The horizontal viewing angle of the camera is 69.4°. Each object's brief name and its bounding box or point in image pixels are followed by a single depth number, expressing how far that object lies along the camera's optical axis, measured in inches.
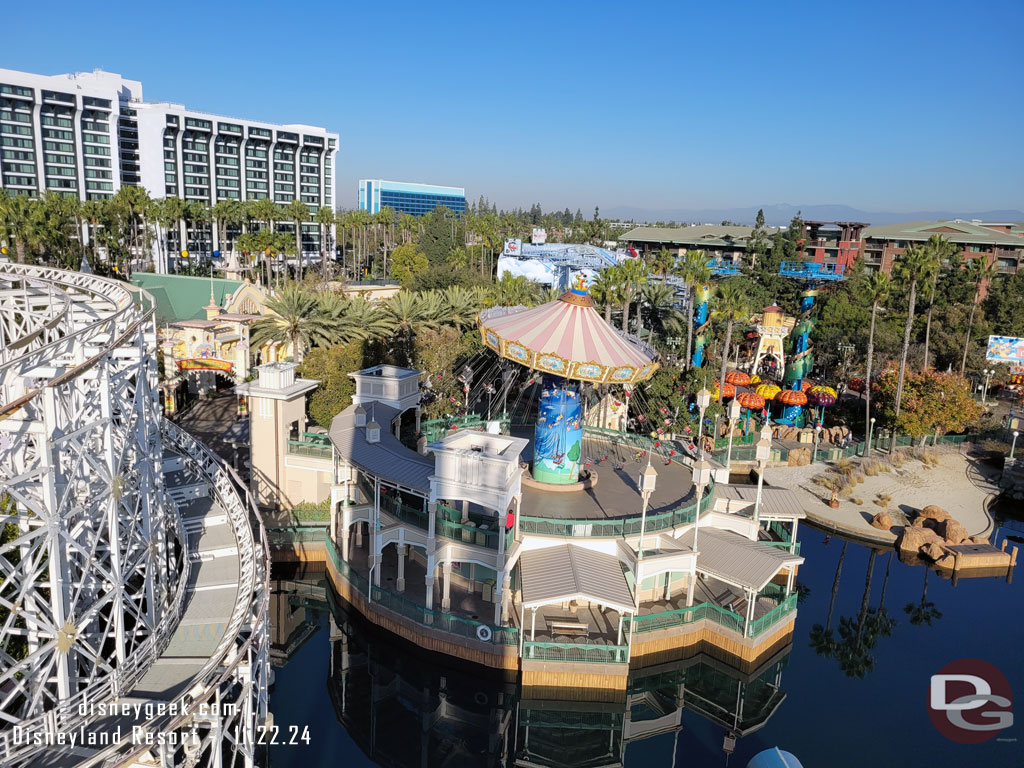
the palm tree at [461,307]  2021.2
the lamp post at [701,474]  1053.8
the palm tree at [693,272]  1966.0
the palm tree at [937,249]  1876.2
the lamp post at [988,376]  2244.2
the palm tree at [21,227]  2758.6
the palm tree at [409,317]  1827.0
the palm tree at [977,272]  2581.2
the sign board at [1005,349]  2303.9
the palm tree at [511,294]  2106.3
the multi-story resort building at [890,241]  3814.0
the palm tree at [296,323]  1728.6
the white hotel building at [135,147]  4183.1
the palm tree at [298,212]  3903.8
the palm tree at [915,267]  1834.4
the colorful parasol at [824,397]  1886.1
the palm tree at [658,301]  2335.1
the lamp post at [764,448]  1040.8
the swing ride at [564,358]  1078.4
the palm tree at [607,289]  1924.2
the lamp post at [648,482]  912.3
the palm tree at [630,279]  1865.2
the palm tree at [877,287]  1936.5
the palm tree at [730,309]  1808.6
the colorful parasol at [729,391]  1878.7
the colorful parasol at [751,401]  1792.6
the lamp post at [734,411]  1146.7
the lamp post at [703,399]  1083.3
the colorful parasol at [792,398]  1903.3
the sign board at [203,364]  1763.0
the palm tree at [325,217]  4200.3
